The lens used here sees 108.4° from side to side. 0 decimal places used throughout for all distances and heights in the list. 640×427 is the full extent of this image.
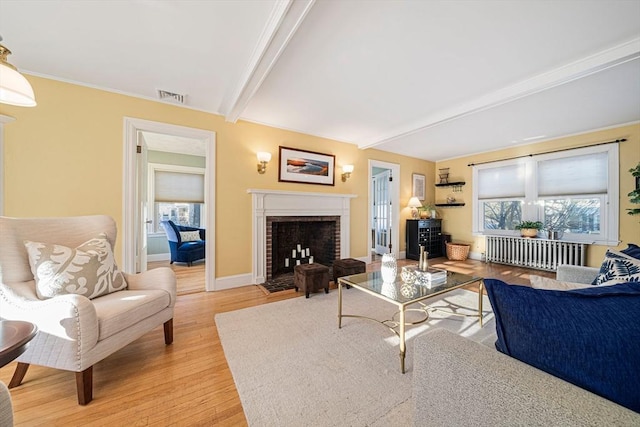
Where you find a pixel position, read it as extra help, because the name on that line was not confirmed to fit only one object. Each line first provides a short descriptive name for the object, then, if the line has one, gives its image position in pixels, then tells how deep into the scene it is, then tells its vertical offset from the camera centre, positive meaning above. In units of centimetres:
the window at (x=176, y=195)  512 +43
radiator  388 -67
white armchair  125 -60
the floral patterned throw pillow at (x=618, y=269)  110 -28
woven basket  504 -80
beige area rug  124 -105
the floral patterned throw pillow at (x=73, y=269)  146 -38
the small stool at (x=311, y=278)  286 -81
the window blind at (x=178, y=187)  515 +61
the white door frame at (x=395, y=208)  525 +15
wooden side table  73 -44
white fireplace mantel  343 +7
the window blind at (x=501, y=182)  461 +71
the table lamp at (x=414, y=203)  525 +27
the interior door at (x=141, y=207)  282 +8
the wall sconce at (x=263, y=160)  341 +80
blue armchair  458 -69
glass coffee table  165 -62
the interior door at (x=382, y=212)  546 +6
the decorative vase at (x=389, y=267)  228 -54
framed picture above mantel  375 +81
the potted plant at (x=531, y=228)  426 -23
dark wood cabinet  514 -50
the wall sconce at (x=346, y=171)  431 +81
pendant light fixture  114 +64
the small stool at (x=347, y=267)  314 -74
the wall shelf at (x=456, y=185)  543 +73
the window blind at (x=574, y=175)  375 +70
